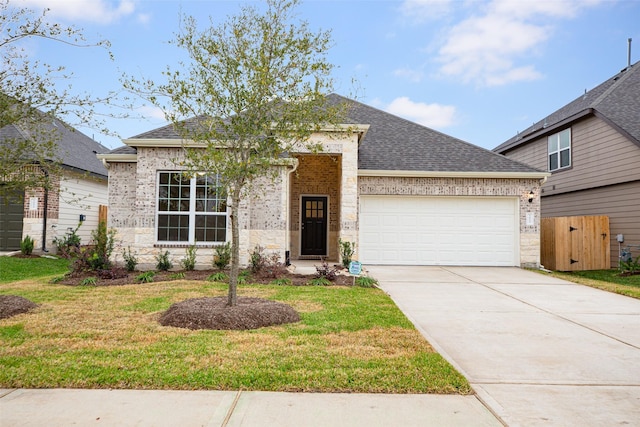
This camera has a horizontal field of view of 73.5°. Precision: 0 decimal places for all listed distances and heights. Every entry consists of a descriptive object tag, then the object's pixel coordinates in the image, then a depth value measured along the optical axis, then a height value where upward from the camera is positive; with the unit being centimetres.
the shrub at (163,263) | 1109 -104
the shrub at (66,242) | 1510 -72
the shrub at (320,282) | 951 -127
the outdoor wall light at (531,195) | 1350 +103
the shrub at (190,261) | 1107 -97
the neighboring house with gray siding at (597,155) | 1360 +265
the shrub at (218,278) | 984 -125
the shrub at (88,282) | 934 -131
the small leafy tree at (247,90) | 620 +196
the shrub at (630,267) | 1210 -107
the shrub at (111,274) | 998 -121
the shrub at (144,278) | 970 -126
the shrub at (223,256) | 1105 -83
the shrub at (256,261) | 1067 -94
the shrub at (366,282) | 934 -125
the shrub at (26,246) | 1424 -83
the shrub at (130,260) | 1105 -97
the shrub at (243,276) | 951 -122
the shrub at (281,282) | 947 -128
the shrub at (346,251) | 1191 -73
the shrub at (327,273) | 992 -112
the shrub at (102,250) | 1037 -71
